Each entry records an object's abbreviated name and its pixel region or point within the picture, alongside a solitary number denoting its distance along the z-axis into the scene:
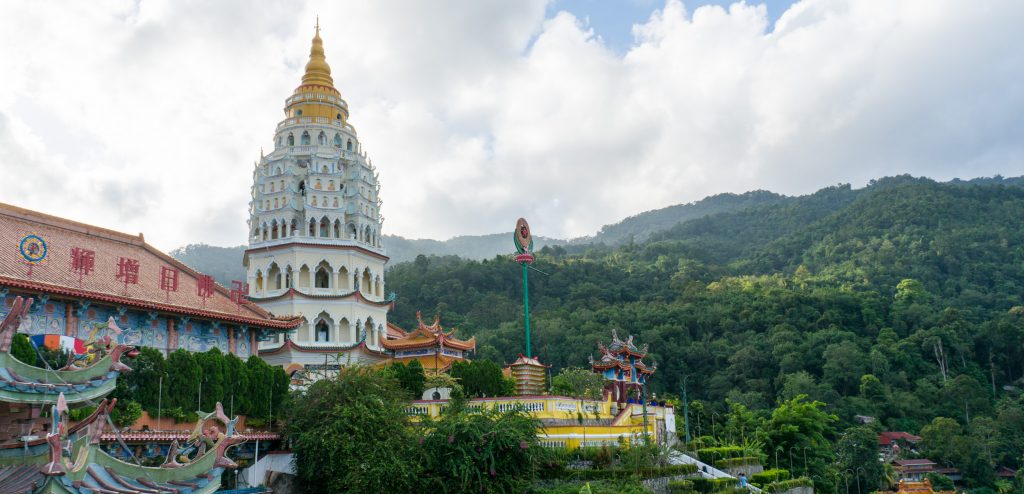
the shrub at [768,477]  33.97
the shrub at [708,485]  28.98
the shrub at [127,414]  24.38
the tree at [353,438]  24.53
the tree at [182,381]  26.62
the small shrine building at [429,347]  39.97
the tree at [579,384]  40.31
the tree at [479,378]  34.84
